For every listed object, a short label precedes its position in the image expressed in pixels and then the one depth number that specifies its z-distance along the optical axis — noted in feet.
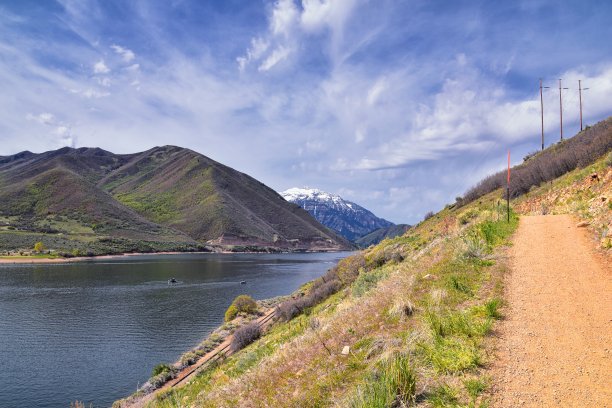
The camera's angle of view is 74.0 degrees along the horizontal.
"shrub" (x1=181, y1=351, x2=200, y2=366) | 73.60
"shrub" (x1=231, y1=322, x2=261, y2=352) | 71.05
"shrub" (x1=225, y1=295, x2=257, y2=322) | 110.05
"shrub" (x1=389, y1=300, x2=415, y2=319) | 24.84
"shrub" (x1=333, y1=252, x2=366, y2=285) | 73.67
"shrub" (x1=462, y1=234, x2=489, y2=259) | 35.22
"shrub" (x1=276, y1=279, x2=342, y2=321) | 71.51
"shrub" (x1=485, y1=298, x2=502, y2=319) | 22.00
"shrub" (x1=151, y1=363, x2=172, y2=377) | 67.65
